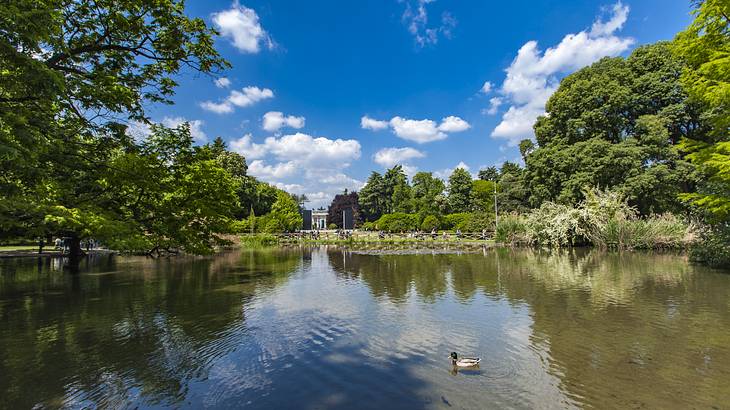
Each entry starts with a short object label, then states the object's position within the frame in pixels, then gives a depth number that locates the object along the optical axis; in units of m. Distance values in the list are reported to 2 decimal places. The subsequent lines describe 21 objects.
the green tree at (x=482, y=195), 55.34
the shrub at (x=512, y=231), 33.16
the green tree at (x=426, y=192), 54.89
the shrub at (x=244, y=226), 44.83
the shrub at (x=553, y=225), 28.89
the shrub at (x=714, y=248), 15.34
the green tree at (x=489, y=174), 66.81
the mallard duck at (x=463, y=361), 6.32
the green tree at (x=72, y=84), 5.43
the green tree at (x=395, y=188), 68.44
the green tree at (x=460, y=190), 56.78
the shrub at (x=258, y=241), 43.75
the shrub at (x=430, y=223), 49.11
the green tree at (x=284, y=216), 51.38
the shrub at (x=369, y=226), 62.91
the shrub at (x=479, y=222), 41.88
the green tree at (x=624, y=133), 28.61
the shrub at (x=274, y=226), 49.22
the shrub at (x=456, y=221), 44.86
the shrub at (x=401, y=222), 51.81
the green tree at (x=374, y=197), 74.75
